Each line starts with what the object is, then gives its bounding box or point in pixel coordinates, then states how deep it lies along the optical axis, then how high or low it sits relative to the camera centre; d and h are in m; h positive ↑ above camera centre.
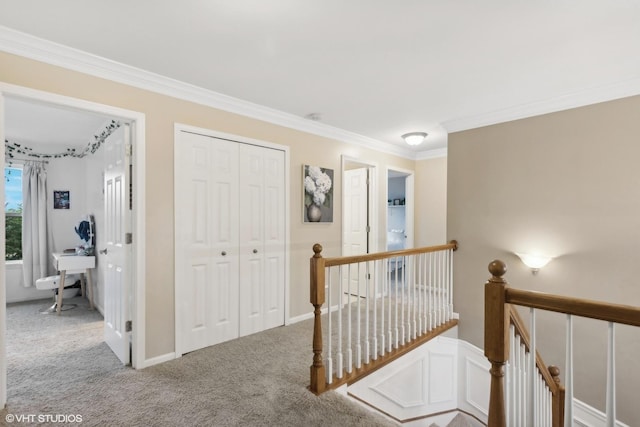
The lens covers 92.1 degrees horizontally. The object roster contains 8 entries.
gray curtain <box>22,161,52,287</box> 4.66 -0.17
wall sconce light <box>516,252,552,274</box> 3.08 -0.51
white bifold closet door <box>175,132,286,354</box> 2.75 -0.28
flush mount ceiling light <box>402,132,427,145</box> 4.10 +0.98
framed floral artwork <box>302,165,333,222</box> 3.72 +0.22
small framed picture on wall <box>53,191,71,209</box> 4.94 +0.19
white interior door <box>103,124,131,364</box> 2.54 -0.28
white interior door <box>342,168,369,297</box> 4.75 -0.08
